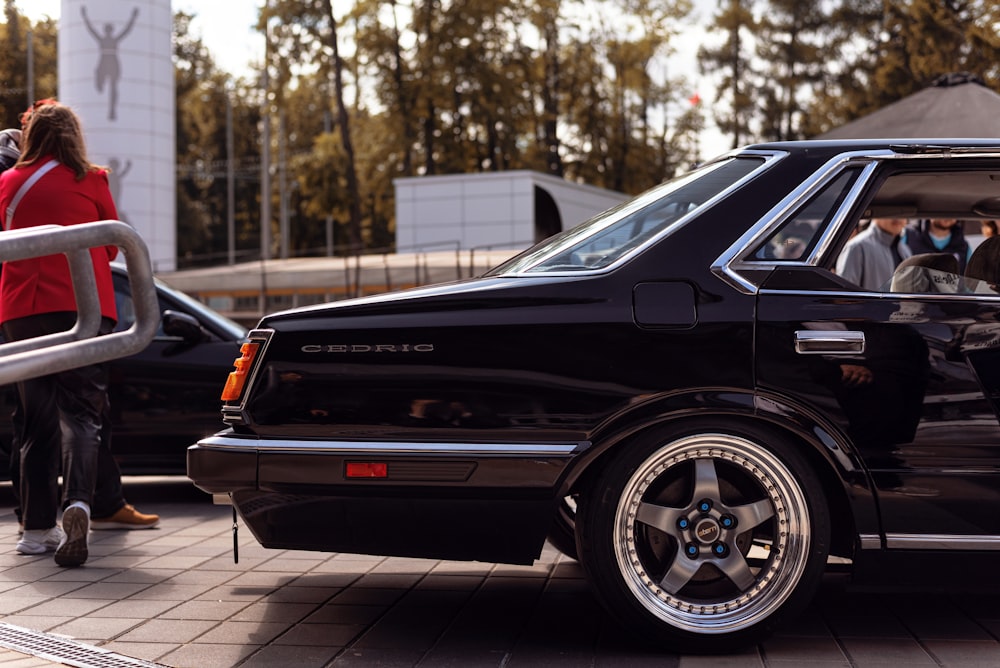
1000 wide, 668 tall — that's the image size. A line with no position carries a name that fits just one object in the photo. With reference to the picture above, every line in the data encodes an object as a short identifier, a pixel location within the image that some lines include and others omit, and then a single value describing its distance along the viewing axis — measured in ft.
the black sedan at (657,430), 12.26
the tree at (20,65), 179.42
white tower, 107.86
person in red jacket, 17.37
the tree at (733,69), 149.38
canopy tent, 39.42
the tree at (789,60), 150.30
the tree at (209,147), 200.54
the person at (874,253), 20.89
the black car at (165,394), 22.75
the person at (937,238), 22.41
